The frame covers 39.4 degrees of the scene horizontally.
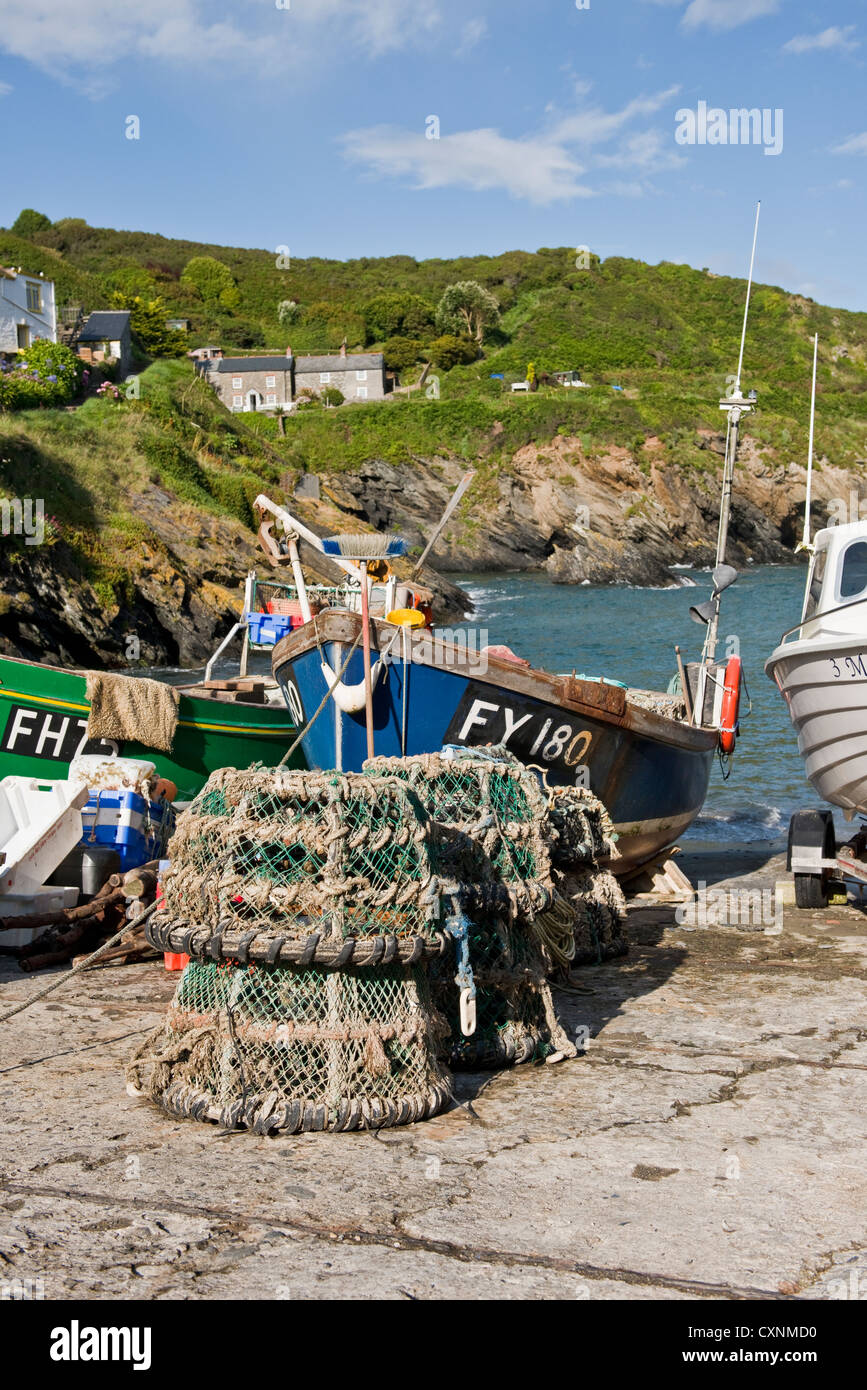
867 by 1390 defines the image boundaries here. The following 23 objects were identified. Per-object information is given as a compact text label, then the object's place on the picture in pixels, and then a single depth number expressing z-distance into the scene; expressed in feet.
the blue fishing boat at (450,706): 29.73
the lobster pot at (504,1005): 16.99
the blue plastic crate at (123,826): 27.50
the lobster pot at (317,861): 14.82
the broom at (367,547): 33.75
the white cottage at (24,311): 164.45
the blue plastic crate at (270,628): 41.73
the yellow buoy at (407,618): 30.42
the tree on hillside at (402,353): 315.78
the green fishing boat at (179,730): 36.91
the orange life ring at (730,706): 39.86
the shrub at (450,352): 315.17
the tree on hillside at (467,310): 338.95
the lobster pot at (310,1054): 14.39
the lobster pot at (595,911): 23.66
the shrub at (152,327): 250.16
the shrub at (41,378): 130.00
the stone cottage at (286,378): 294.46
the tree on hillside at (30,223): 412.77
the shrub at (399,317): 345.92
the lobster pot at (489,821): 17.61
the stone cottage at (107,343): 173.58
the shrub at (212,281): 392.27
